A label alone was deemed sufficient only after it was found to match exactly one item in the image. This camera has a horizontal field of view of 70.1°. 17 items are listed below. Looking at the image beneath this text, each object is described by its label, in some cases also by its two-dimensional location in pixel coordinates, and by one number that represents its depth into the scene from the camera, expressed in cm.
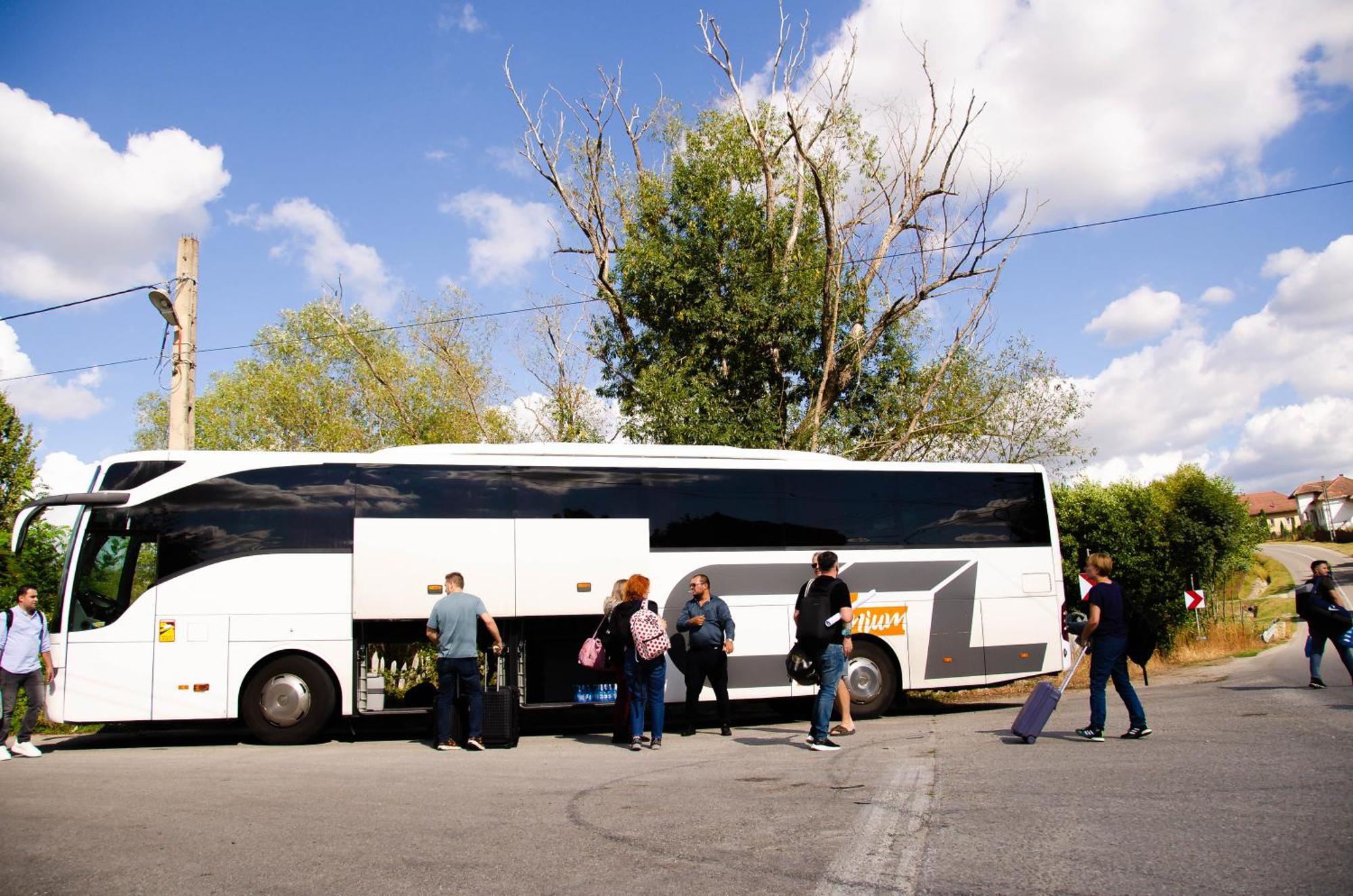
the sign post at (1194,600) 1962
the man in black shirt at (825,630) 920
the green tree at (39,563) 1320
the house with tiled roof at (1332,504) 14138
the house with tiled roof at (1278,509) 16475
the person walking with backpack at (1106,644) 882
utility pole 1499
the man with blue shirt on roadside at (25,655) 998
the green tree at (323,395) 3931
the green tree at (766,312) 2317
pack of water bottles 1199
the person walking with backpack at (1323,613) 1288
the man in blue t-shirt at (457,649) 1031
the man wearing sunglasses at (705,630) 1079
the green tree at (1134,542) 2097
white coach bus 1102
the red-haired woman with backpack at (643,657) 1016
